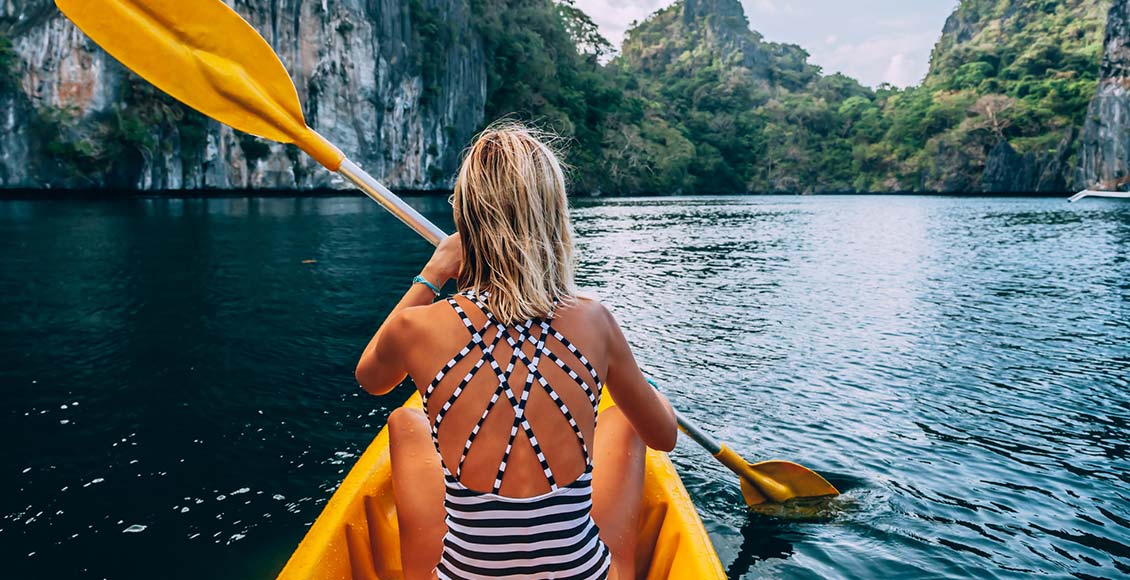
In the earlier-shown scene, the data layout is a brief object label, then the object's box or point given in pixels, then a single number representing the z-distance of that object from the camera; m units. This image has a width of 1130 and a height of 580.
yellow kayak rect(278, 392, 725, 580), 2.11
